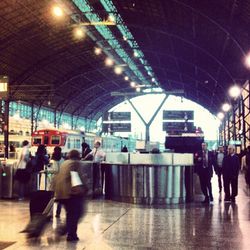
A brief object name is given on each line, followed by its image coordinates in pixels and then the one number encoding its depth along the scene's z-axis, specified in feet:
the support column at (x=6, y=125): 104.24
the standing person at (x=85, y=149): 52.29
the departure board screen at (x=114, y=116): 83.41
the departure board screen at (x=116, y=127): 82.96
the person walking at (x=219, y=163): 53.57
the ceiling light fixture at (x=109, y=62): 145.20
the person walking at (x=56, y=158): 41.99
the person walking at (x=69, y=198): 22.84
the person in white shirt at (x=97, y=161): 43.44
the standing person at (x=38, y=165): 42.39
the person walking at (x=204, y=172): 40.45
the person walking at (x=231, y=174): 41.45
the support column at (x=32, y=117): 159.00
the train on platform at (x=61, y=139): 115.03
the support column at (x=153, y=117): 96.23
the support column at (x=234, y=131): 123.42
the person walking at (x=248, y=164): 52.11
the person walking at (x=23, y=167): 40.32
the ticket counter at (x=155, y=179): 37.88
